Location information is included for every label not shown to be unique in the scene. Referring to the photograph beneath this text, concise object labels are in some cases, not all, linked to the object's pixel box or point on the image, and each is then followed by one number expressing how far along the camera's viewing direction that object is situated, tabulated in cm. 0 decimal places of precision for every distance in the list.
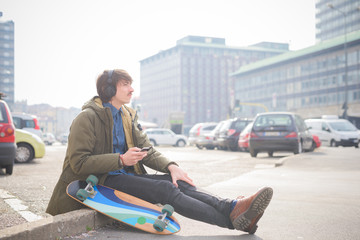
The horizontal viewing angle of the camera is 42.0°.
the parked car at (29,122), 1776
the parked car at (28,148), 1379
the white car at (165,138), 3647
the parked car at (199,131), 2789
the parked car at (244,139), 1981
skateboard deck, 380
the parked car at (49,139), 5201
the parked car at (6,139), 911
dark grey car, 1585
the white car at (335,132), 2527
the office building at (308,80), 6875
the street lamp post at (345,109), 3647
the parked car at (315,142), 1941
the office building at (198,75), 13088
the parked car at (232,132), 2252
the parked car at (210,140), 2502
